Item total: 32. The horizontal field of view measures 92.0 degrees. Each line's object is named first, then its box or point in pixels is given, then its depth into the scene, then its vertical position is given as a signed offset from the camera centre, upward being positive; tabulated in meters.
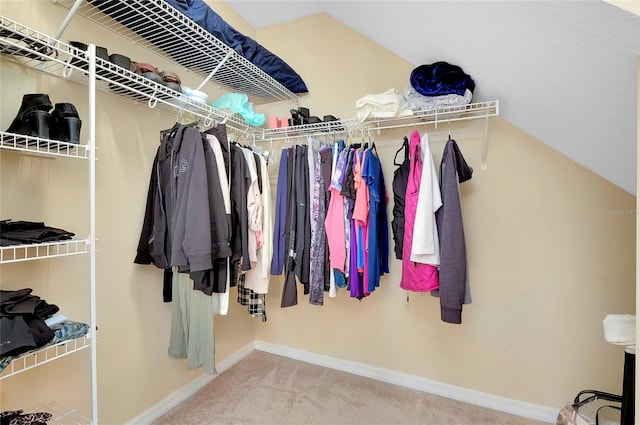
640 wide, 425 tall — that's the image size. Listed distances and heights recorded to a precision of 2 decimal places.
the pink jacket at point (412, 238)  1.72 -0.16
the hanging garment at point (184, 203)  1.38 +0.03
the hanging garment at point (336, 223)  1.83 -0.07
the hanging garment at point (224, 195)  1.57 +0.08
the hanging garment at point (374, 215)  1.82 -0.02
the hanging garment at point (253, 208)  1.77 +0.01
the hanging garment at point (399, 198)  1.84 +0.08
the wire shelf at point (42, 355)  1.20 -0.61
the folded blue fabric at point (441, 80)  1.74 +0.75
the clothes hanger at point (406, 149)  1.86 +0.37
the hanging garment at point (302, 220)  1.91 -0.06
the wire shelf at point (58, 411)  1.31 -0.88
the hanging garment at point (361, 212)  1.79 -0.01
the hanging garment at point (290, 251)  1.93 -0.25
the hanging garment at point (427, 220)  1.65 -0.05
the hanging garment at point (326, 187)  1.90 +0.15
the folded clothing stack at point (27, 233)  1.00 -0.08
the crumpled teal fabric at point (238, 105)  2.04 +0.70
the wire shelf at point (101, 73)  1.10 +0.59
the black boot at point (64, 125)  1.15 +0.31
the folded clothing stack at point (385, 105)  1.85 +0.64
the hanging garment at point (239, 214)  1.70 -0.02
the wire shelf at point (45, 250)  1.19 -0.17
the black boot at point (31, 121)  1.06 +0.30
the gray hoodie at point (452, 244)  1.60 -0.17
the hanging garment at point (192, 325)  1.70 -0.65
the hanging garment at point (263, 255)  1.87 -0.27
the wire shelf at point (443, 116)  1.77 +0.59
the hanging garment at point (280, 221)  1.96 -0.07
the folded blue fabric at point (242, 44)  1.62 +1.04
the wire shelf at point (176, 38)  1.41 +0.92
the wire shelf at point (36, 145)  1.02 +0.24
